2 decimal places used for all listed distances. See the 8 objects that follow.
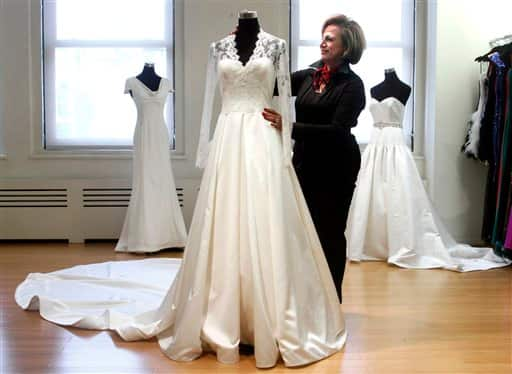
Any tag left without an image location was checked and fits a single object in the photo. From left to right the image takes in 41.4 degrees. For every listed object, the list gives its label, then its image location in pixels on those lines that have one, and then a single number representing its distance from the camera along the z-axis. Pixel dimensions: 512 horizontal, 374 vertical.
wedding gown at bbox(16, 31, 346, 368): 2.67
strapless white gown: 4.98
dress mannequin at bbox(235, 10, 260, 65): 2.91
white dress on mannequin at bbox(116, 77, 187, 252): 5.48
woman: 3.10
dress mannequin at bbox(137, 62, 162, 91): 5.62
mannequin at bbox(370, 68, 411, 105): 5.32
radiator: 6.00
